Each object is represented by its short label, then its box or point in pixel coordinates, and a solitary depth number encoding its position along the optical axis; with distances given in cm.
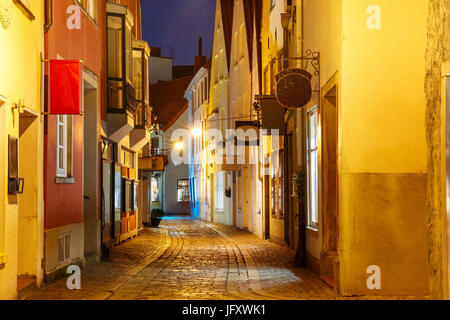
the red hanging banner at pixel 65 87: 1074
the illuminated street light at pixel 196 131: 3628
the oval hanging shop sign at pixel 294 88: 1245
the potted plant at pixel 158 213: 4409
